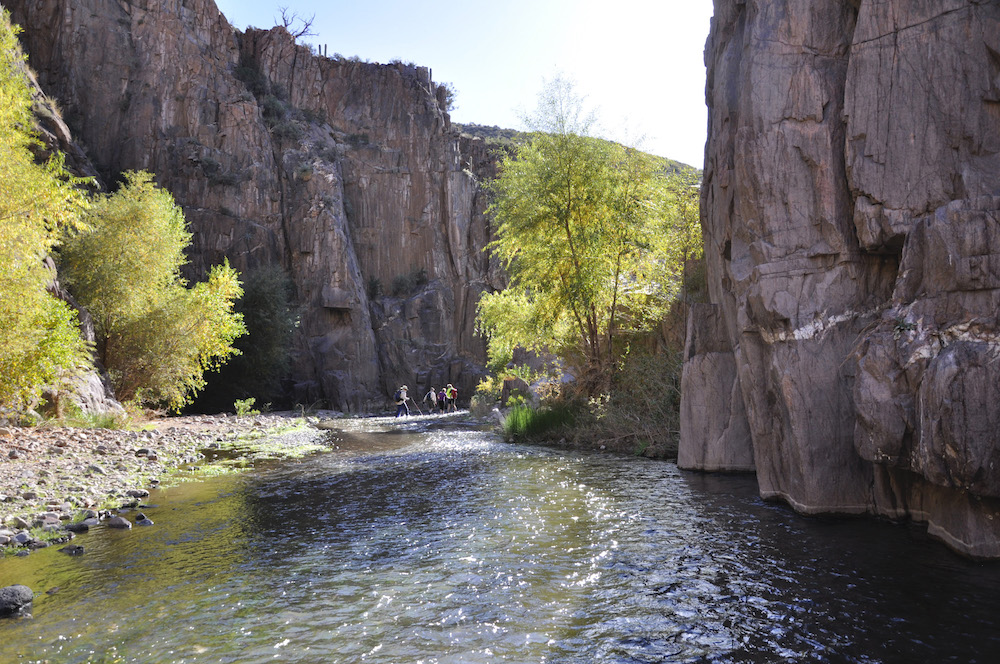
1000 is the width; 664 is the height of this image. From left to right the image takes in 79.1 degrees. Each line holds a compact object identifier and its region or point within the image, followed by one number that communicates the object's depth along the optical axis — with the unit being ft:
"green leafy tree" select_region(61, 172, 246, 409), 69.46
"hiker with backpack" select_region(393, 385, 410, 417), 106.38
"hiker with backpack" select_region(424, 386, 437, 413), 145.29
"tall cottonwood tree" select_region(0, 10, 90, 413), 34.83
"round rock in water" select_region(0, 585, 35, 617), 16.56
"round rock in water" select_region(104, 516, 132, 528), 25.62
